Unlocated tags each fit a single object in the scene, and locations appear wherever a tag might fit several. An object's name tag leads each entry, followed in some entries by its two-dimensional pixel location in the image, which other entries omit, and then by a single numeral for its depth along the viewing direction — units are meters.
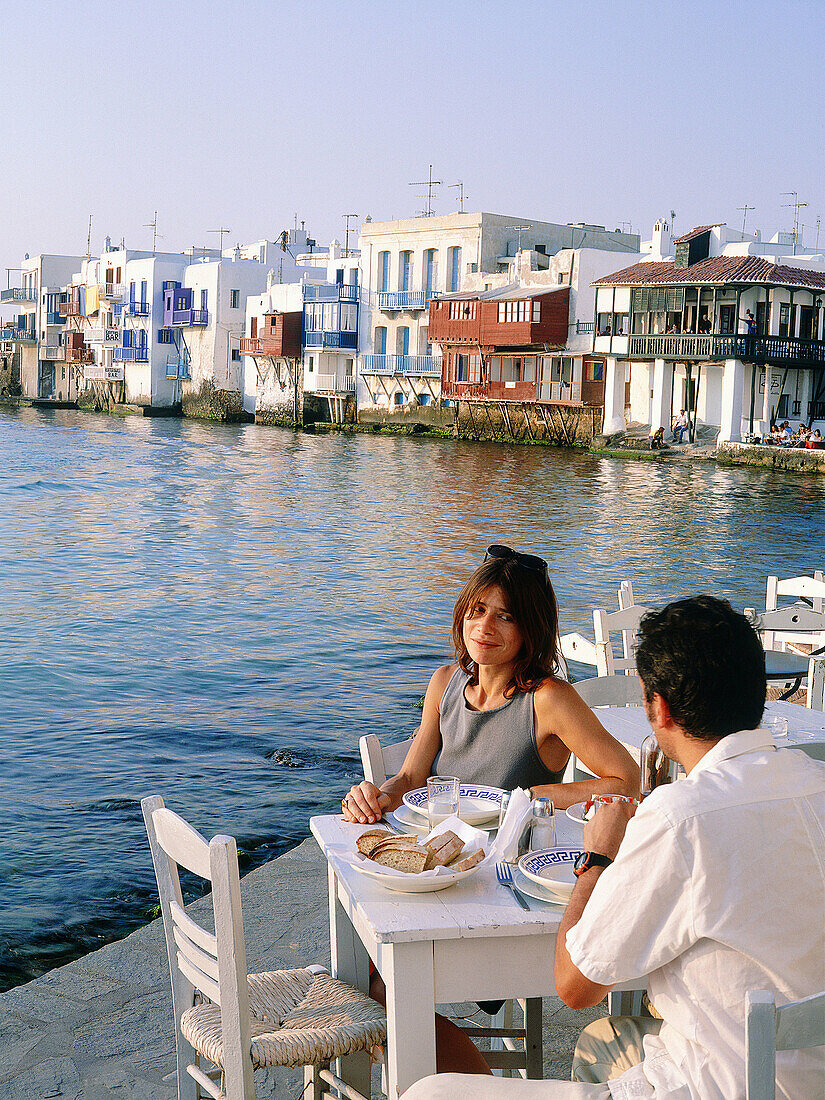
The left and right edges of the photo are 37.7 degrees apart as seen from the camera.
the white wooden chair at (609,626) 4.97
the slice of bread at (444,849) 2.34
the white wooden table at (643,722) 3.83
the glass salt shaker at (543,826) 2.51
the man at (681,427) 42.19
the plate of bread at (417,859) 2.27
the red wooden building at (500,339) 47.00
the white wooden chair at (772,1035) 1.61
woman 3.13
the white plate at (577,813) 2.63
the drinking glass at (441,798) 2.70
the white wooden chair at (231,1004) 2.20
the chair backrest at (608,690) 3.99
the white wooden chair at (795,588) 6.34
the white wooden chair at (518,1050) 2.67
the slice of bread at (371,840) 2.46
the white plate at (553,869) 2.22
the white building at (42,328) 84.94
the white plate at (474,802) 2.76
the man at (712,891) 1.77
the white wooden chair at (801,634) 5.12
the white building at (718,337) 40.31
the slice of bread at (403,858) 2.33
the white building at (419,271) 52.06
